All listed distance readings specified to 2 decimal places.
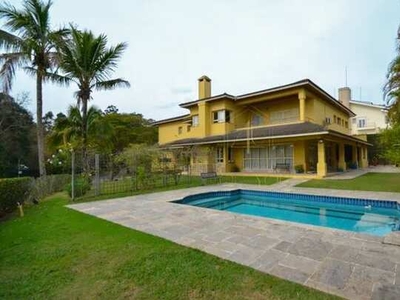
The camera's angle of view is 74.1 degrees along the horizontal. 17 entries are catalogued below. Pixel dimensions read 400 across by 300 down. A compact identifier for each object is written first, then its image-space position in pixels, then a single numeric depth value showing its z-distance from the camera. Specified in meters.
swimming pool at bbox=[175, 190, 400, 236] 8.60
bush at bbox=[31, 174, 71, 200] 12.14
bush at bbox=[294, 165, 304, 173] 20.00
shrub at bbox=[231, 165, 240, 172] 23.98
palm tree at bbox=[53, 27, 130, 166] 14.85
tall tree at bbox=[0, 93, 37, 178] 27.08
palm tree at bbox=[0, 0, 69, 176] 13.34
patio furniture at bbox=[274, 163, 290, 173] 20.83
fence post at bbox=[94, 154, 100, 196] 12.01
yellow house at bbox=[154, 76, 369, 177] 19.91
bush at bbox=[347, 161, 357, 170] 27.81
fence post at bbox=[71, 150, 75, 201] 11.13
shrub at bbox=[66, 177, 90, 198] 11.62
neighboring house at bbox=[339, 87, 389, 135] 34.53
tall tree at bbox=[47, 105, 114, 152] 16.67
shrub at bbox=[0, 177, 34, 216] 9.01
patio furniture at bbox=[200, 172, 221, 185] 16.25
